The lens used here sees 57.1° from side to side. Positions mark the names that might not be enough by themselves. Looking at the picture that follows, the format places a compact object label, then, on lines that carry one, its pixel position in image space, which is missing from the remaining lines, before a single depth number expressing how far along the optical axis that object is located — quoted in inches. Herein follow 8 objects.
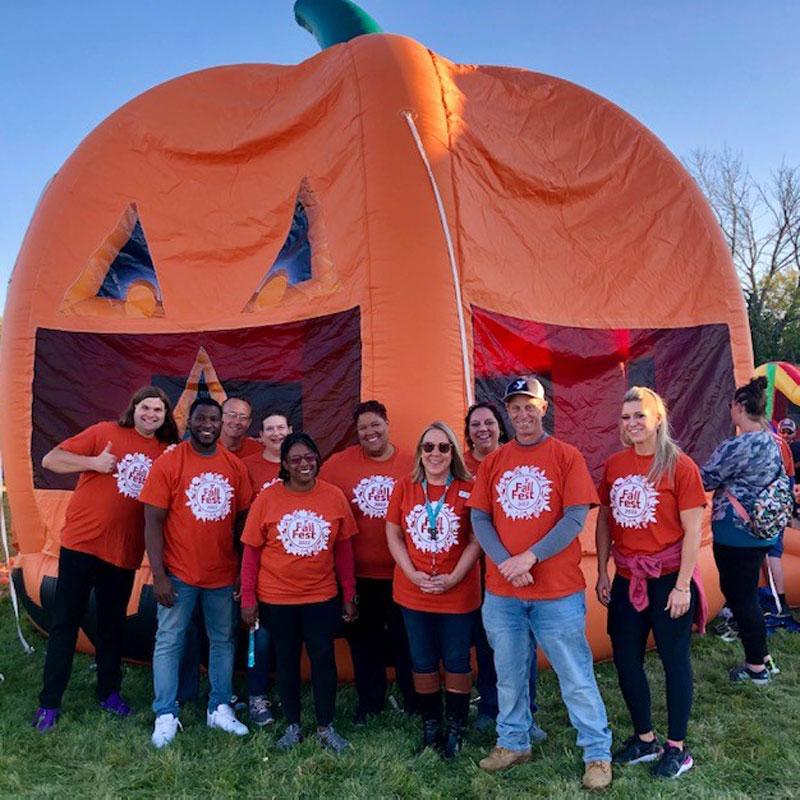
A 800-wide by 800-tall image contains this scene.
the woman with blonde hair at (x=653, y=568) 107.3
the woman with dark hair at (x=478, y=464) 126.9
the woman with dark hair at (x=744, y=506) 138.4
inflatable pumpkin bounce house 154.5
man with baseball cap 105.7
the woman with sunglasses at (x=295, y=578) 119.6
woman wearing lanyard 114.7
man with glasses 140.7
